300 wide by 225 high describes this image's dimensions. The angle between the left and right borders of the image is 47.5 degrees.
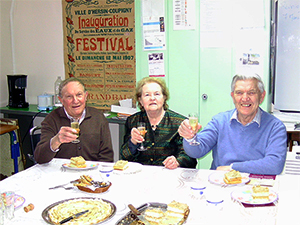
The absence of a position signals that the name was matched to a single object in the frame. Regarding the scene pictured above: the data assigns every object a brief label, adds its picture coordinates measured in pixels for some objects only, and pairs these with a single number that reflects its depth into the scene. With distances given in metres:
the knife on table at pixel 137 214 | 1.35
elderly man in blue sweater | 2.09
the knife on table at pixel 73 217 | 1.36
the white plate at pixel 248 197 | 1.51
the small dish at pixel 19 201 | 1.52
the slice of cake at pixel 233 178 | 1.75
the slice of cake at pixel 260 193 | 1.53
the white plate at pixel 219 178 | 1.77
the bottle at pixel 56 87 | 4.21
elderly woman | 2.38
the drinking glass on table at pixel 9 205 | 1.41
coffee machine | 4.14
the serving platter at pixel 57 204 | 1.38
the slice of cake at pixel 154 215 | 1.34
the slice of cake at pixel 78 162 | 2.08
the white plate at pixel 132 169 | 1.98
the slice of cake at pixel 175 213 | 1.34
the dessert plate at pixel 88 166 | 2.05
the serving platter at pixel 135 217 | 1.35
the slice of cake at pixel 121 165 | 2.01
